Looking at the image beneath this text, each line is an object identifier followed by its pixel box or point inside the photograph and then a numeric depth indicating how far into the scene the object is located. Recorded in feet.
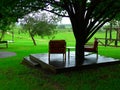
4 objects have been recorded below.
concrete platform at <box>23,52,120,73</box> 14.09
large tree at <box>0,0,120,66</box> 15.58
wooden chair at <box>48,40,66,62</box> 15.99
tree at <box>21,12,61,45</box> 42.11
